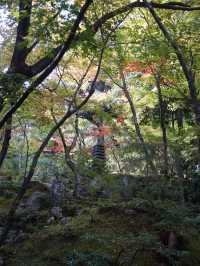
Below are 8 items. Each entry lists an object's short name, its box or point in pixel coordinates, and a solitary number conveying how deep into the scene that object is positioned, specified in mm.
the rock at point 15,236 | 6879
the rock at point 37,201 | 9052
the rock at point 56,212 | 8191
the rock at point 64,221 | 7525
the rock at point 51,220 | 7842
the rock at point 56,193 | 9122
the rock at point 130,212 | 7136
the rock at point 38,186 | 9969
